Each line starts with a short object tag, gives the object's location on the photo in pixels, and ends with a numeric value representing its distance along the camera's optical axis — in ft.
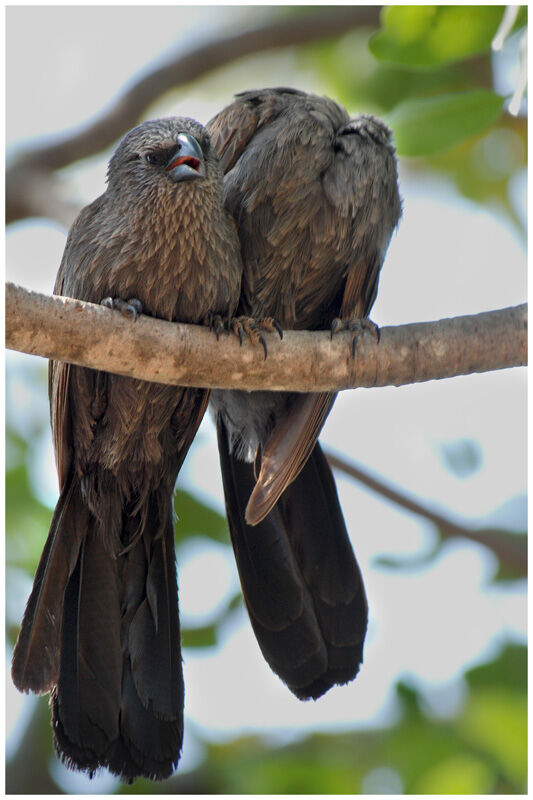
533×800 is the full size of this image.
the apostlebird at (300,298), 21.86
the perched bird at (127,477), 19.42
